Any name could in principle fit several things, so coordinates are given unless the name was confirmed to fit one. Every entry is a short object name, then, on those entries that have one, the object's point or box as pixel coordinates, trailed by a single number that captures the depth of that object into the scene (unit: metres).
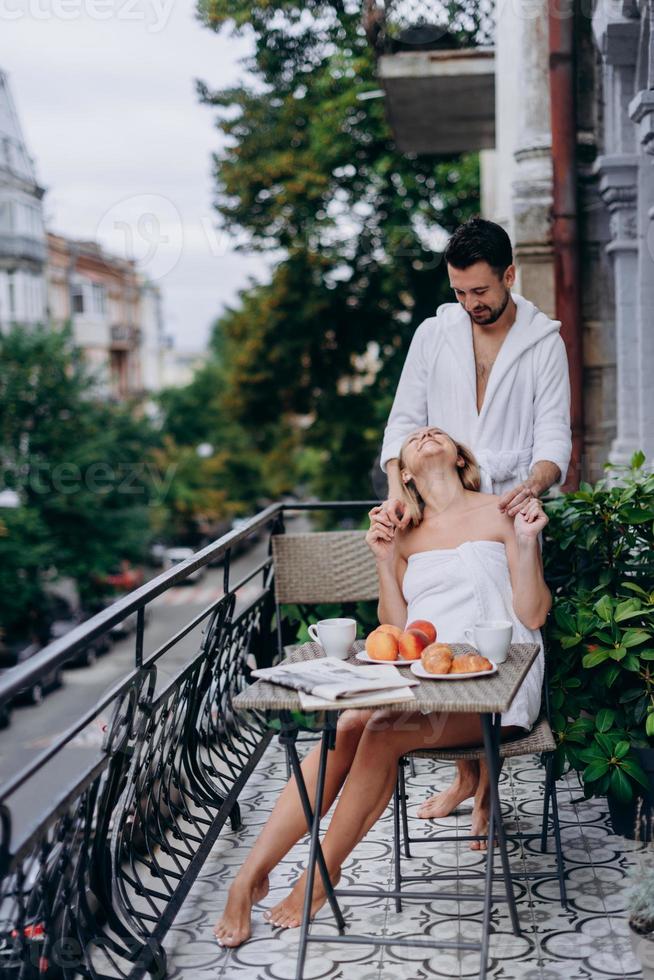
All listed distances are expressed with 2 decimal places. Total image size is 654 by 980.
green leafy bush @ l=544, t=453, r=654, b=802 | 3.59
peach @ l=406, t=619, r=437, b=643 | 3.09
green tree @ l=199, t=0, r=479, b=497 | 15.50
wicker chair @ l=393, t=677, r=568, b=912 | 3.11
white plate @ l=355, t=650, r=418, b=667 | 2.98
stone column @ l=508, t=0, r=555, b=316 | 6.47
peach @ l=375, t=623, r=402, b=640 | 3.07
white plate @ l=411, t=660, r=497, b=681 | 2.80
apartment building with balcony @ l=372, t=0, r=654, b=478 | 5.76
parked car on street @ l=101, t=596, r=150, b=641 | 35.25
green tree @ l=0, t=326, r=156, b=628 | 33.47
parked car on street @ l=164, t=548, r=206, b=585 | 47.47
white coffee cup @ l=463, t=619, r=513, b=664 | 2.96
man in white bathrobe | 3.50
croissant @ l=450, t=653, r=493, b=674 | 2.84
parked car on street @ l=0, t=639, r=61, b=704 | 28.14
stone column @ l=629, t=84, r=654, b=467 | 5.67
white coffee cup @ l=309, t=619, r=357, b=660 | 3.10
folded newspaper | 2.64
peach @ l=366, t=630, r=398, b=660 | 3.01
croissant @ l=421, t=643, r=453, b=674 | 2.83
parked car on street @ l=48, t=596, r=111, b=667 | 33.16
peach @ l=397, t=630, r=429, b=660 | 3.00
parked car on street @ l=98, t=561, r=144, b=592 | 38.91
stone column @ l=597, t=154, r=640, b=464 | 6.00
